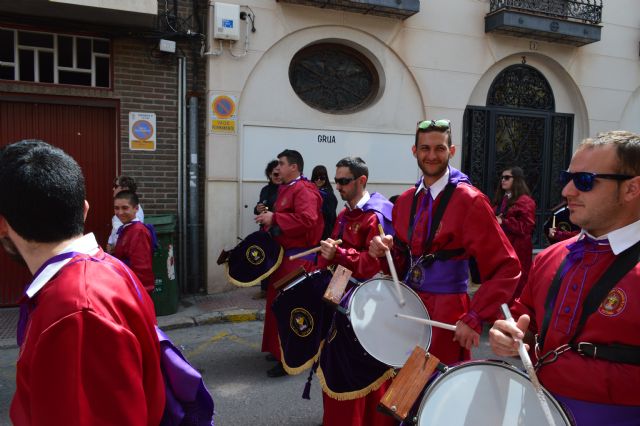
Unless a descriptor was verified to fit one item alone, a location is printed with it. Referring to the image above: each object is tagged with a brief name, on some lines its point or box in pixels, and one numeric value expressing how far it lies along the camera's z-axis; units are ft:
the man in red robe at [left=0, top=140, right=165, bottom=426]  4.12
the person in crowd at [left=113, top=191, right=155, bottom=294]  15.73
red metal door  23.50
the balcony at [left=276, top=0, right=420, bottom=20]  27.32
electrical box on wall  25.40
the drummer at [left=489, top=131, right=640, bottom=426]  5.85
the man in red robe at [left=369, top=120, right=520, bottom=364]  9.05
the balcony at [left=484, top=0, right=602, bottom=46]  30.99
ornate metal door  32.86
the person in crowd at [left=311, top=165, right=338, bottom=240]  24.20
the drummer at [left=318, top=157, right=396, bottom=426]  11.02
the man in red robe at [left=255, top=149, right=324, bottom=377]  16.46
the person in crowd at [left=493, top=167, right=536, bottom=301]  20.53
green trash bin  22.45
